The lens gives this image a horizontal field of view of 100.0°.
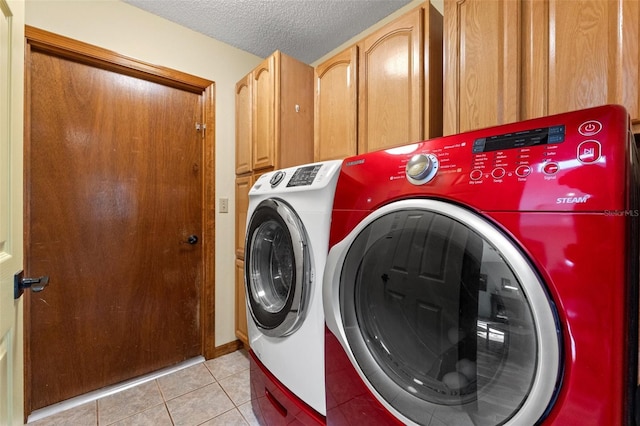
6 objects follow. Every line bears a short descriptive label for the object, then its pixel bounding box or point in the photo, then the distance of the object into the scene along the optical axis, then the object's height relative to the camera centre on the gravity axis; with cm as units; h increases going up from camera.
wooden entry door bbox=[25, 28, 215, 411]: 144 -8
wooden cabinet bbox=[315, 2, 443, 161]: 118 +62
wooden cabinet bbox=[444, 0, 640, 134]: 73 +49
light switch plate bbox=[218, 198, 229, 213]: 200 +6
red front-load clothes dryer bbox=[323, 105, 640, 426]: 46 -14
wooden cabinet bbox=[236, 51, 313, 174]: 167 +65
